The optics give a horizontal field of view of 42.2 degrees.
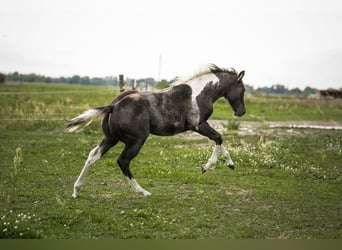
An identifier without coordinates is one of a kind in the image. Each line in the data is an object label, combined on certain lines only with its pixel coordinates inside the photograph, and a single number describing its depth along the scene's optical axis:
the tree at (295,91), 49.88
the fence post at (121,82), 15.72
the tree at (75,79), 86.75
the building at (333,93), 35.53
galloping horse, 7.63
